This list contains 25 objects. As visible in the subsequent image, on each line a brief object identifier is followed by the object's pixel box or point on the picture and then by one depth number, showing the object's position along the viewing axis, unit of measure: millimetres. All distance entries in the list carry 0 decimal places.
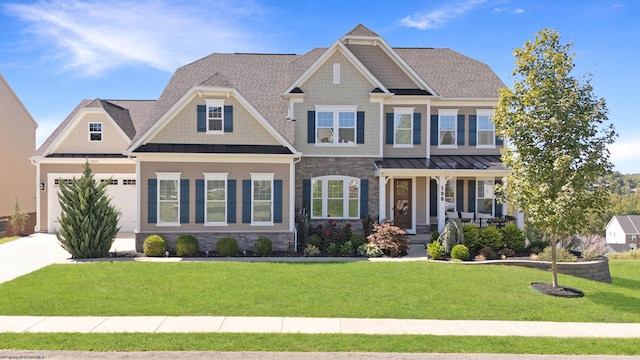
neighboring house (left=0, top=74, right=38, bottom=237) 29547
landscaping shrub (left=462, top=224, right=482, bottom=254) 17906
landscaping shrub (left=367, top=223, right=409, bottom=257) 17984
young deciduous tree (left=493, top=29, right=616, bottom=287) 12141
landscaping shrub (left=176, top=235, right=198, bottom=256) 17672
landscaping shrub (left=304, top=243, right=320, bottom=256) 18062
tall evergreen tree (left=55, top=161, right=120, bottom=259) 16609
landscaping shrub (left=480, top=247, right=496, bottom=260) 17312
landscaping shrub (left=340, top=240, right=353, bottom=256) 18172
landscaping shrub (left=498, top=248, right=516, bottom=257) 17672
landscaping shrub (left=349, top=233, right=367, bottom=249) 18530
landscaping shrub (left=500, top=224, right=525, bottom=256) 18125
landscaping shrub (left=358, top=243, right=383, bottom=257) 17953
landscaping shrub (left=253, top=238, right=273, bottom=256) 17797
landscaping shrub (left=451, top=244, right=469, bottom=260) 16734
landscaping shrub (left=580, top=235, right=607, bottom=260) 17109
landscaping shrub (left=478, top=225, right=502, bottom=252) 17891
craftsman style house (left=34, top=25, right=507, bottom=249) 18531
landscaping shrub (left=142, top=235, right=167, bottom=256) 17484
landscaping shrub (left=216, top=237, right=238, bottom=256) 17719
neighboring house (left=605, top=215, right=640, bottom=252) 77475
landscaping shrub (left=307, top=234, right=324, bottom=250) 18641
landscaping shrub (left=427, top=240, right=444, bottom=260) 17078
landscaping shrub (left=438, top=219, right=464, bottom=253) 17391
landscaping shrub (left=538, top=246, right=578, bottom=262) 16469
